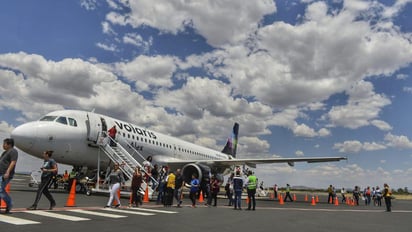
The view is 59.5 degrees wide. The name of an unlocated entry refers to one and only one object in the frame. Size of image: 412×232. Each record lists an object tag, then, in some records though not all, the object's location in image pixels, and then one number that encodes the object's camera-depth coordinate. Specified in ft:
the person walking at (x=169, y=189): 48.78
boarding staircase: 62.47
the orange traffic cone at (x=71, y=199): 39.37
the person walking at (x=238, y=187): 48.81
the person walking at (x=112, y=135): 69.10
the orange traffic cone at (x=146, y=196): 56.65
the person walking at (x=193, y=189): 50.54
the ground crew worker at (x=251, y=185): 49.24
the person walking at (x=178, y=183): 51.18
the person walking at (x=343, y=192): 109.93
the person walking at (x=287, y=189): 93.14
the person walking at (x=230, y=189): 58.85
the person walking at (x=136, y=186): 44.97
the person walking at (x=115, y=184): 40.73
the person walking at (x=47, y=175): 33.58
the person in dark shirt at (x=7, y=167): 28.40
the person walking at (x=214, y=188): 53.85
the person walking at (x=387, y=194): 61.37
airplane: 56.95
